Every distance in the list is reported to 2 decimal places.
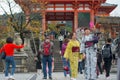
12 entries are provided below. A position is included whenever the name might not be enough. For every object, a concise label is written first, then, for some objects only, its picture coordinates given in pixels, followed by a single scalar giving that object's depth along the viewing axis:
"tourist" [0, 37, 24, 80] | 9.77
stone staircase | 17.39
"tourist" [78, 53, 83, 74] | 14.10
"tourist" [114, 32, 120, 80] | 6.04
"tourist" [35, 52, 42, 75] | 14.27
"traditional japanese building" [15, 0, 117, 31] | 26.98
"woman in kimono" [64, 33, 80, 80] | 9.31
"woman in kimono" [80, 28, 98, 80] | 8.94
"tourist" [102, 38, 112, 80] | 10.70
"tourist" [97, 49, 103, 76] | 12.32
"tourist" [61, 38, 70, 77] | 11.26
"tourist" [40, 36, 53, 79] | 10.23
